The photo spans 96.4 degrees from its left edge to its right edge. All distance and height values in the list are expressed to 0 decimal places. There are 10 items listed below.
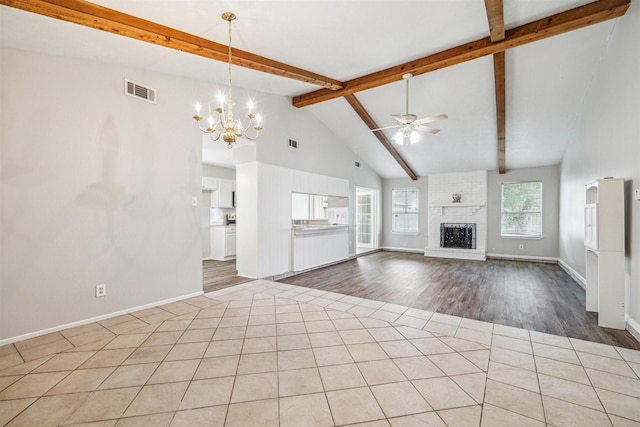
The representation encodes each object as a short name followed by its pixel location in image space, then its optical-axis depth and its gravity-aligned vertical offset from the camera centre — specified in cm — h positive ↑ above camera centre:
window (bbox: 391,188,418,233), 902 +1
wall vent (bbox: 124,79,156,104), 338 +145
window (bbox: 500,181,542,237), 738 +4
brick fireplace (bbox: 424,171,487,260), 780 -16
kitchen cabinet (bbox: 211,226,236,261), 716 -83
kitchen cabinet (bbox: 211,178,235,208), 738 +40
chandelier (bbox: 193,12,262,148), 276 +84
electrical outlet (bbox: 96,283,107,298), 318 -91
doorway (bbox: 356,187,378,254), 910 -32
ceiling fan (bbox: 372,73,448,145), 412 +126
